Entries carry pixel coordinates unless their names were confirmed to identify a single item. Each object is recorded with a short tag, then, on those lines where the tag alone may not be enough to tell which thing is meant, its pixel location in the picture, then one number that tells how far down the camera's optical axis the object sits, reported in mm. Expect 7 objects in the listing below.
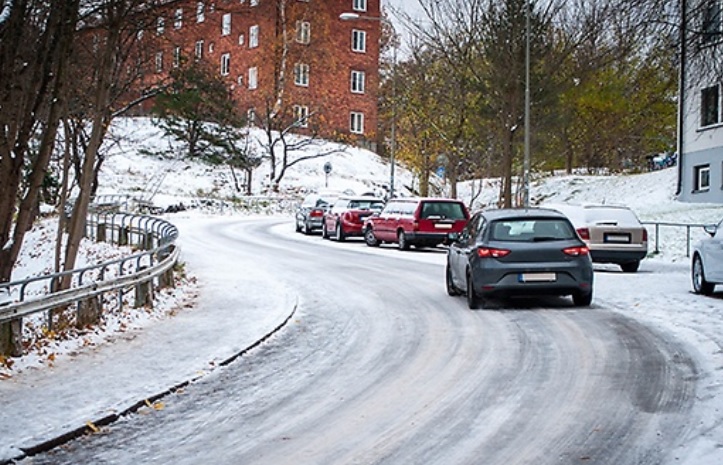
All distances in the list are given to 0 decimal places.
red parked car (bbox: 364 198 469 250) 29891
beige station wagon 22484
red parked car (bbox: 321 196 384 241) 35206
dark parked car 39281
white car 16391
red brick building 67875
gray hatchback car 14562
